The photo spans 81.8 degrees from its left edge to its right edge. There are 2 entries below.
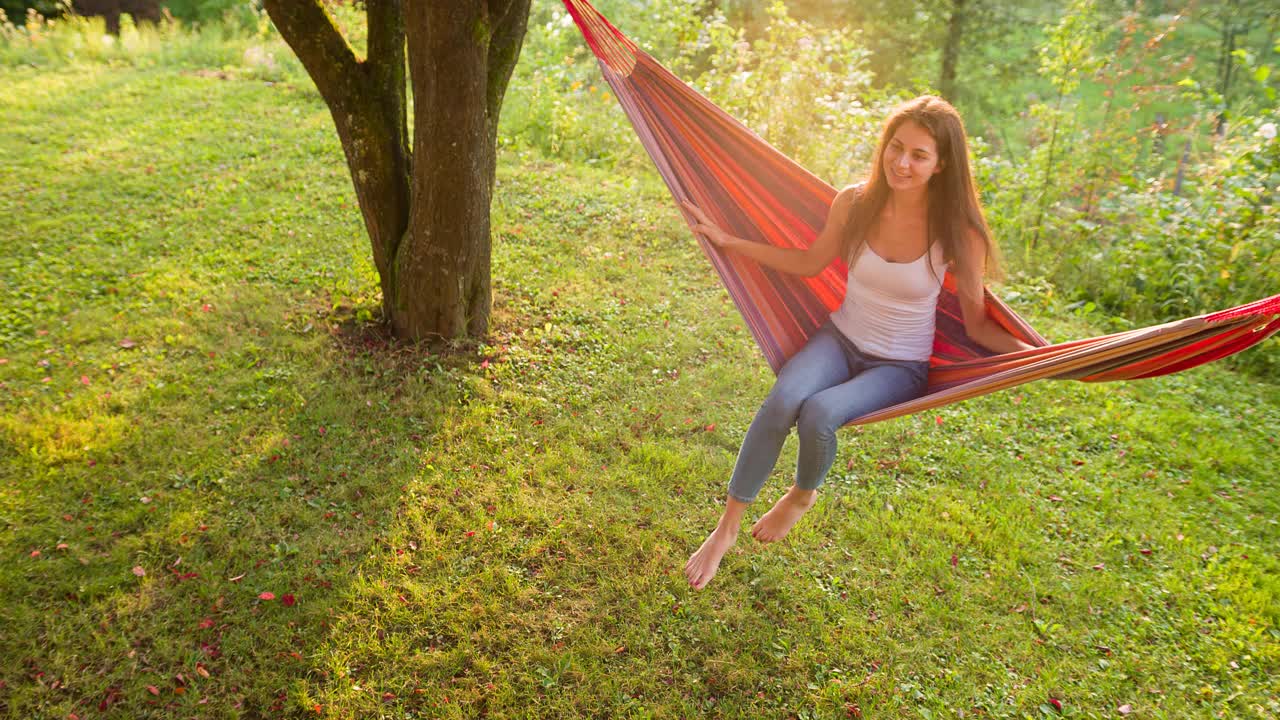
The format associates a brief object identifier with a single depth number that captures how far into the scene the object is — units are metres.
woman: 1.98
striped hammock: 2.13
